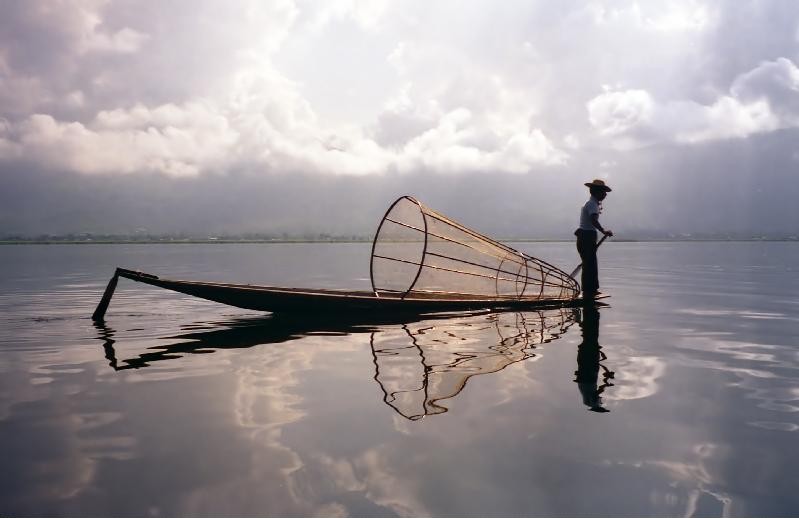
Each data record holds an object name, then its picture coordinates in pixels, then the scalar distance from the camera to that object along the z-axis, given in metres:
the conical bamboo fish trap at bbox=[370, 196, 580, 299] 13.60
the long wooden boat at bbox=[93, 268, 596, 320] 11.22
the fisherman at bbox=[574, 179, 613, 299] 13.28
